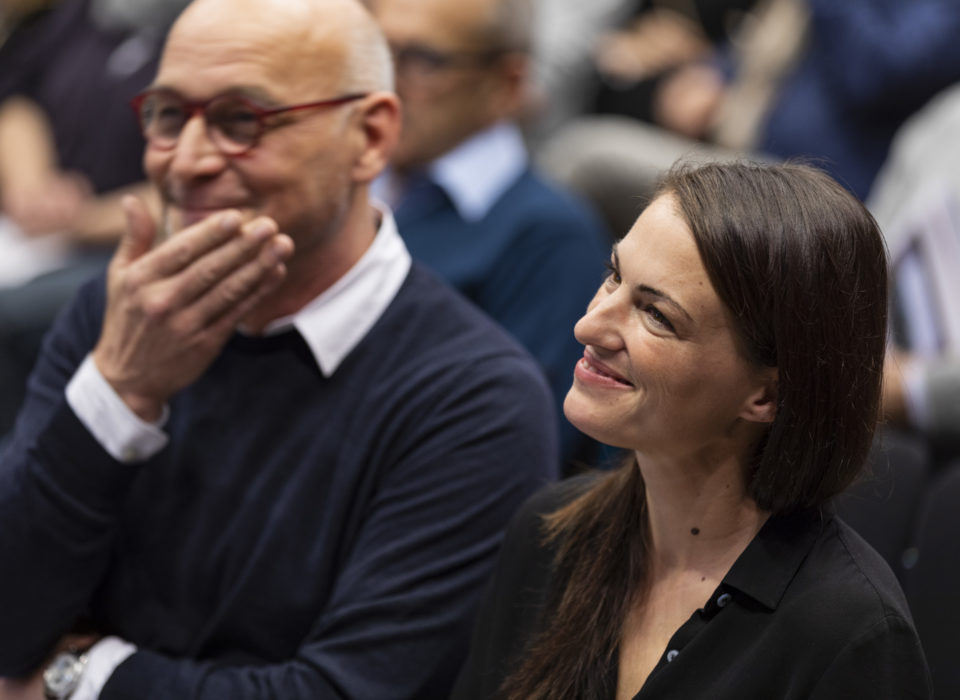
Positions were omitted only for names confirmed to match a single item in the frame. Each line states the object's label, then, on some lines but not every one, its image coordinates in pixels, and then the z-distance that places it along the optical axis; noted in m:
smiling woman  4.05
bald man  4.31
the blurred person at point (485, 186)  4.93
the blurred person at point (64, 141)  5.42
